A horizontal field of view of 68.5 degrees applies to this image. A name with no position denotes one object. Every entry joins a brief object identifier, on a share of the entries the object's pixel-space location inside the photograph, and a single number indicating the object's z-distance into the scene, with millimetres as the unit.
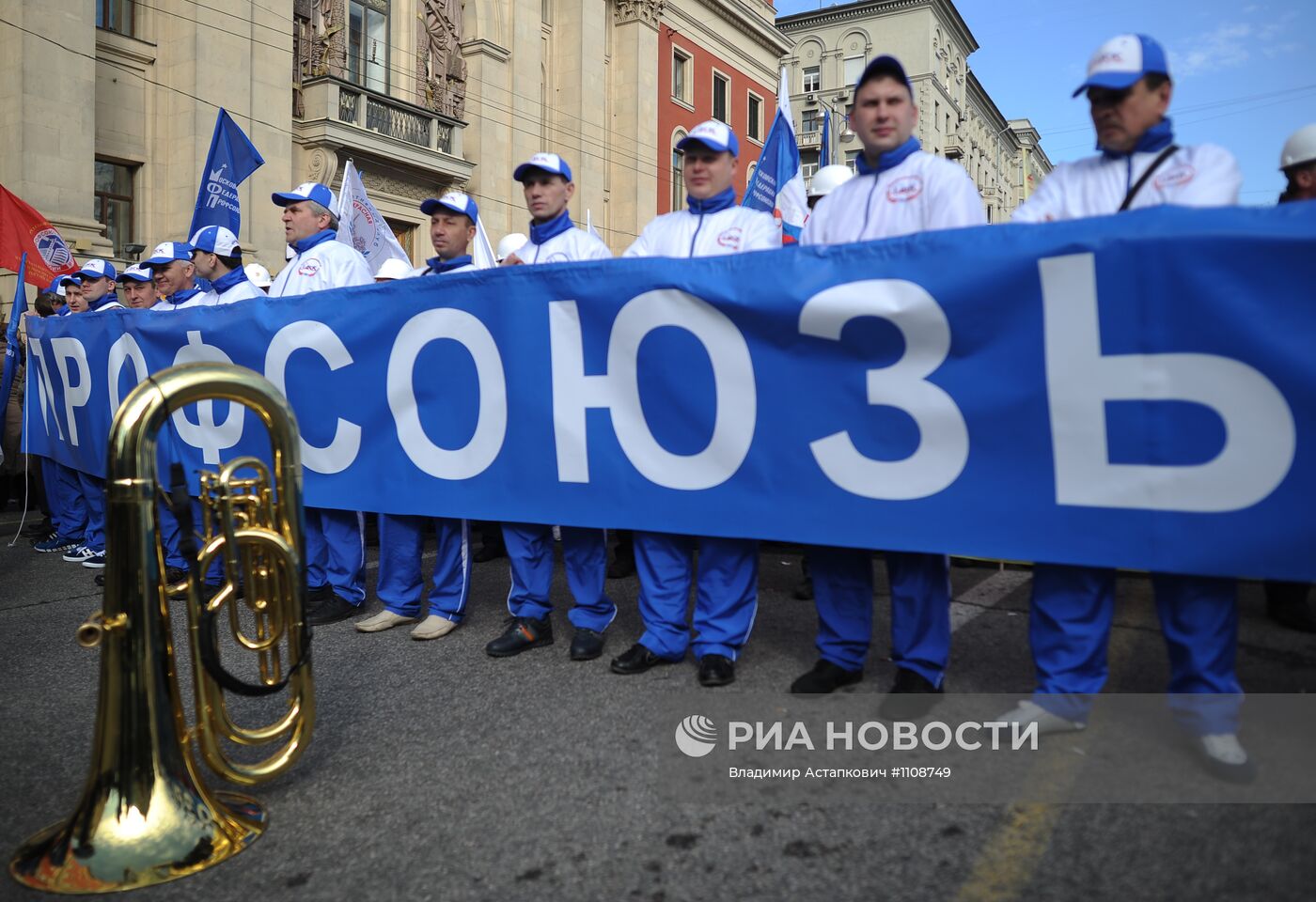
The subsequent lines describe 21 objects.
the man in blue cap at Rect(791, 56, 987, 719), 3270
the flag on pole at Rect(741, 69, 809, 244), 8773
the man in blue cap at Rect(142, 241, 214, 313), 6254
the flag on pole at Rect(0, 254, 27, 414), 8141
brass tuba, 2230
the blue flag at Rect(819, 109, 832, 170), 10695
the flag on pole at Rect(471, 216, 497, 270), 9234
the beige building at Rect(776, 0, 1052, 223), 55000
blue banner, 2604
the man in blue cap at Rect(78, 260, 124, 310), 7570
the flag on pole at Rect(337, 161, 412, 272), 9836
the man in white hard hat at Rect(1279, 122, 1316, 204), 4047
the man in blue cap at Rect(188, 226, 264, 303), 5898
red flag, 10586
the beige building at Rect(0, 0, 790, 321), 14242
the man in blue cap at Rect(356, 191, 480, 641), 4516
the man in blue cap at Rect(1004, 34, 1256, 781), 2744
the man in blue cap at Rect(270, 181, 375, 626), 4918
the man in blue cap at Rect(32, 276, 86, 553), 7164
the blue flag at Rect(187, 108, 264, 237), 9383
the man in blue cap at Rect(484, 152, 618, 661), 4094
